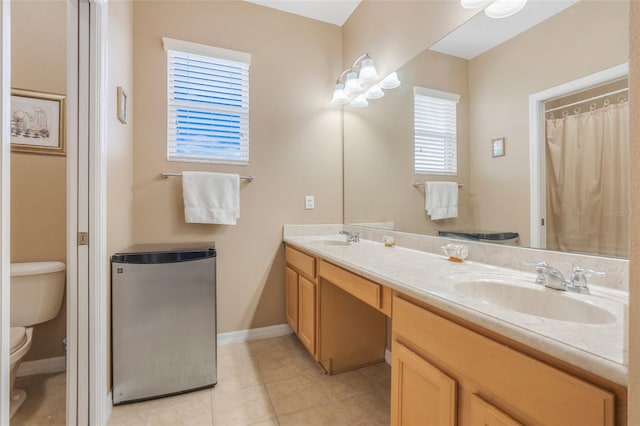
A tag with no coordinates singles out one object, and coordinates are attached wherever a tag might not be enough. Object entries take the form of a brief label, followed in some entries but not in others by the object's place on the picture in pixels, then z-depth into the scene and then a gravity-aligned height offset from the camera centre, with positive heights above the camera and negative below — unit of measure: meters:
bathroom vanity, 0.53 -0.31
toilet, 1.65 -0.48
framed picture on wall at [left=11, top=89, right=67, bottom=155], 1.84 +0.60
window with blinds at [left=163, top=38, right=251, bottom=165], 2.15 +0.86
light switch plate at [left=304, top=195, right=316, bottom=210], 2.51 +0.10
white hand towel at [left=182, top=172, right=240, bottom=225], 2.07 +0.12
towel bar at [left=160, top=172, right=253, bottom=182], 2.06 +0.28
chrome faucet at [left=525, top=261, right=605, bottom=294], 0.89 -0.21
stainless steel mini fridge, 1.53 -0.61
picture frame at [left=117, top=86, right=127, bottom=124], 1.64 +0.64
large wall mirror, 0.93 +0.39
